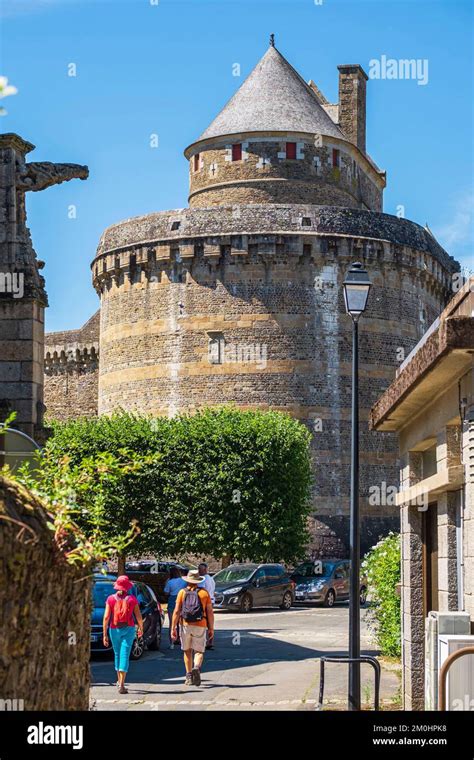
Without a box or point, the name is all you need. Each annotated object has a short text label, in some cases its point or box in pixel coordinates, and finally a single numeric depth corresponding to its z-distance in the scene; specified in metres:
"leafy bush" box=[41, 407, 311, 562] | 39.62
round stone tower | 46.12
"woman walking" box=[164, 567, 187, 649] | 23.00
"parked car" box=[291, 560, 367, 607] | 37.88
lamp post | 13.73
